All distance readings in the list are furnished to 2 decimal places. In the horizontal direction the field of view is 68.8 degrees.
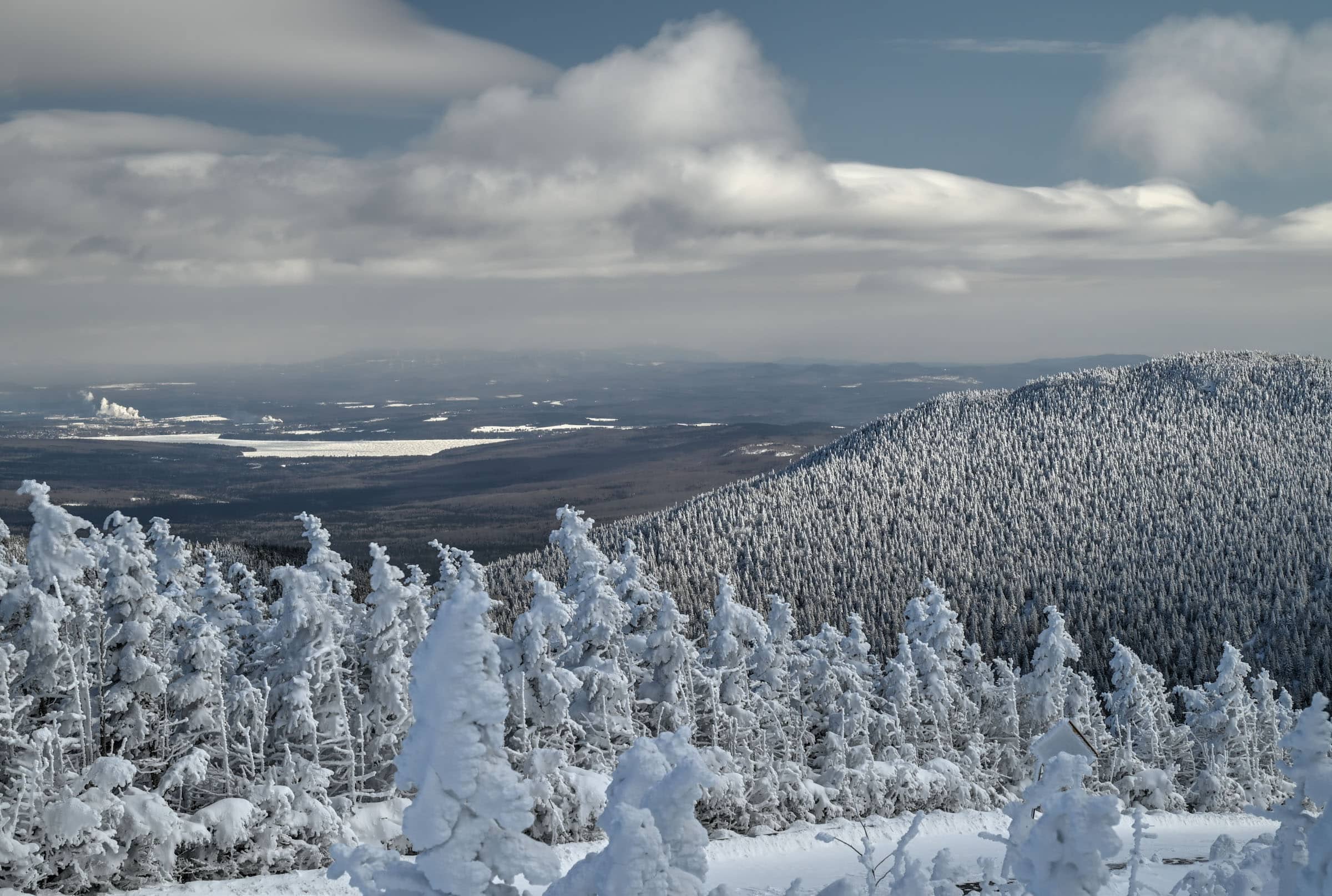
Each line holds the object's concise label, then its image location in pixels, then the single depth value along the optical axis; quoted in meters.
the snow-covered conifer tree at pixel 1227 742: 61.31
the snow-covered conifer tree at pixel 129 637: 29.53
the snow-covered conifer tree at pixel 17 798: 26.83
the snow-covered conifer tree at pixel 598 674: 40.31
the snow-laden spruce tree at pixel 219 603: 37.44
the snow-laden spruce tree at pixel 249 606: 40.78
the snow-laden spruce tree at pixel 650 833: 12.99
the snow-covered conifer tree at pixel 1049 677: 56.91
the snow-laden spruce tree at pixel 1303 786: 17.91
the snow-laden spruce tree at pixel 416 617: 36.69
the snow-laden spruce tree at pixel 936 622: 54.06
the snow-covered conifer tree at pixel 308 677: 34.34
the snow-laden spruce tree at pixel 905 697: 52.75
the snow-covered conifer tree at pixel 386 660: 36.06
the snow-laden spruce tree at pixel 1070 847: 14.23
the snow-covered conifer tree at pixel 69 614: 26.81
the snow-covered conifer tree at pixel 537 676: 37.66
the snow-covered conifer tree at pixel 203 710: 31.98
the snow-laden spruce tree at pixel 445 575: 39.91
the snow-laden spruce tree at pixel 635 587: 43.62
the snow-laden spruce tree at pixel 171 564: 36.84
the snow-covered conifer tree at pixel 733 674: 44.34
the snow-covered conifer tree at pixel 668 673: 43.00
